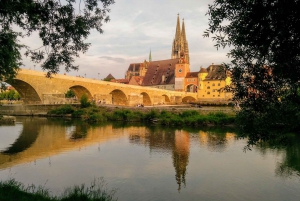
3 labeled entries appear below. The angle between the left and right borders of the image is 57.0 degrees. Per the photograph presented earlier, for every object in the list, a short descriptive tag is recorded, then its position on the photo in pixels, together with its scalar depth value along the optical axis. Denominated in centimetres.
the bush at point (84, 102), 3186
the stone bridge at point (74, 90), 2913
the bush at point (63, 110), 3177
